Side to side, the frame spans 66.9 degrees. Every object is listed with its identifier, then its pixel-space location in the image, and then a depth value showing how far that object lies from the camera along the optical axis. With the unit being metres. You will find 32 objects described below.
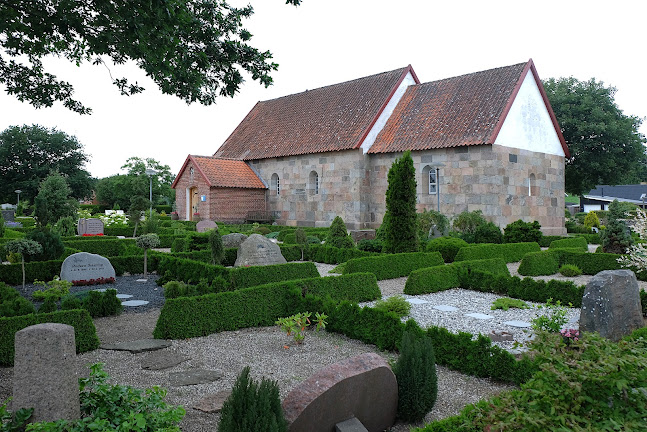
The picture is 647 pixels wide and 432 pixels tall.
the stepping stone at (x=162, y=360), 5.51
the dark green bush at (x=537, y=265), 11.67
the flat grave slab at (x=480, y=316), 7.88
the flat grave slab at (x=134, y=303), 8.73
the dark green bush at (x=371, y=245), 14.61
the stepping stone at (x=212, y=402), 4.29
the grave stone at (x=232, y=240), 14.58
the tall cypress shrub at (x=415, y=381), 4.21
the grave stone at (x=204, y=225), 20.94
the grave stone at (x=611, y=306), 6.00
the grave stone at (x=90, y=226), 21.16
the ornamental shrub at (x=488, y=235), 16.20
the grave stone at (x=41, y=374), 3.15
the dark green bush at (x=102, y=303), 7.65
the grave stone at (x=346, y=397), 3.39
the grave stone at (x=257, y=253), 12.12
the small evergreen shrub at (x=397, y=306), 7.88
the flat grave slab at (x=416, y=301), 8.97
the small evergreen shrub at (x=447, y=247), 13.65
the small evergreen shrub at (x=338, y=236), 14.83
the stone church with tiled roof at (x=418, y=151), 18.67
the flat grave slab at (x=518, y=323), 7.31
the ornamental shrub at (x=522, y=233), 16.06
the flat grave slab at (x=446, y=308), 8.38
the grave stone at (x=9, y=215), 31.54
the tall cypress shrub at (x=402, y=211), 12.93
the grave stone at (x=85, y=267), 10.49
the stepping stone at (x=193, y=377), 5.02
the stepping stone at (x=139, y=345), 6.08
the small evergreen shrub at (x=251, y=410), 3.06
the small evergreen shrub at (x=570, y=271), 11.73
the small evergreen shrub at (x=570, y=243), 15.35
